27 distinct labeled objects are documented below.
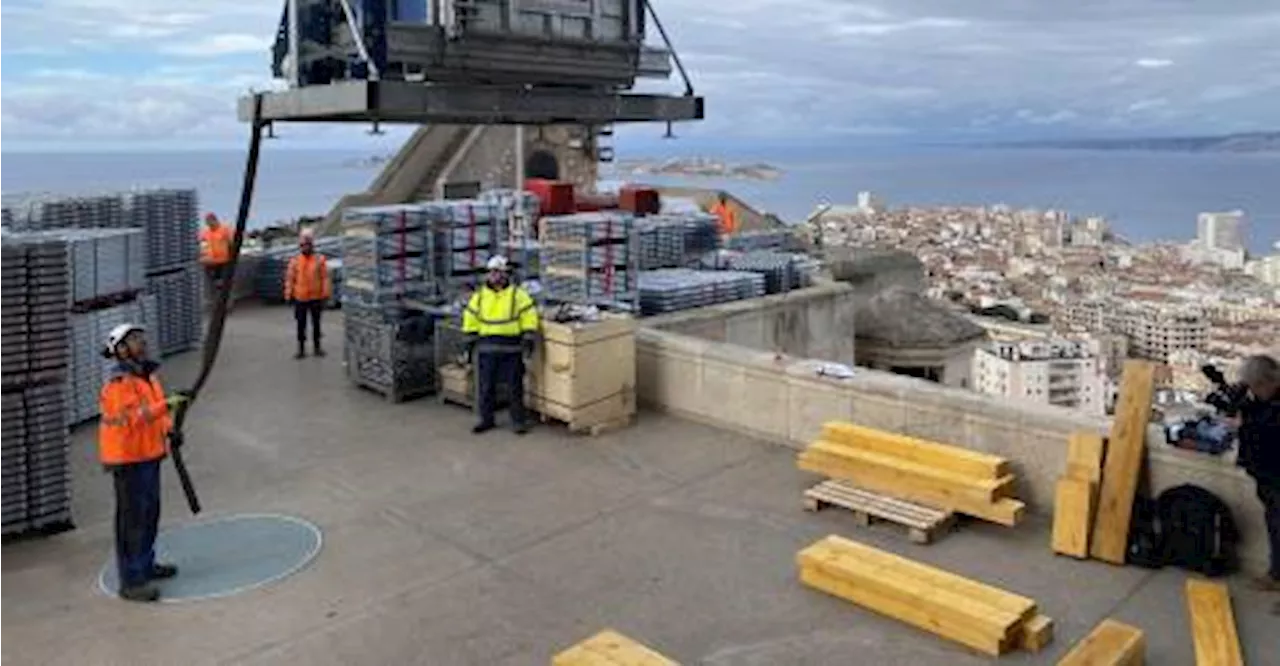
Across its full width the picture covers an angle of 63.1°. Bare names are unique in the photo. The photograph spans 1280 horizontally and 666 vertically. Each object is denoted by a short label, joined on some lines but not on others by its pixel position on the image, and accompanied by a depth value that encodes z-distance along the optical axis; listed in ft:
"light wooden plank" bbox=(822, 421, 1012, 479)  27.14
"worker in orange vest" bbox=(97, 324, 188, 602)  22.93
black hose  19.56
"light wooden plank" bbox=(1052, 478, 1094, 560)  24.63
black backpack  23.62
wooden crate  35.63
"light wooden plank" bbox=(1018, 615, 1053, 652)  20.39
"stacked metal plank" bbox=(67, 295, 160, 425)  38.40
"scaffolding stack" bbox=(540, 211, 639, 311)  41.32
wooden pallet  25.90
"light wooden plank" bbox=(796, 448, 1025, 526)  26.09
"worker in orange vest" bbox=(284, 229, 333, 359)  49.26
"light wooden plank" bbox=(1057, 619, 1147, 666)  18.70
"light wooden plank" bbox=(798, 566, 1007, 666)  20.29
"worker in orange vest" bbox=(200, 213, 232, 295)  59.82
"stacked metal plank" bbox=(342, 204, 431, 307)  41.50
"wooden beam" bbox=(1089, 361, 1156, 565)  24.49
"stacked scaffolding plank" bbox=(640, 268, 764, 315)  45.29
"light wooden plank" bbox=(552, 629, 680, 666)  18.48
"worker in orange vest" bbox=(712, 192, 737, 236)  80.23
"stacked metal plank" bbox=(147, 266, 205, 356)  50.64
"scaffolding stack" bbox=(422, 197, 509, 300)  43.52
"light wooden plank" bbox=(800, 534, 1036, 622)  20.79
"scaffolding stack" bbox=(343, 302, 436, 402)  41.11
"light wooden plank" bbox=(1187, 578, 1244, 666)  19.31
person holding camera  21.90
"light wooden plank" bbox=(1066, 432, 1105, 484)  25.00
